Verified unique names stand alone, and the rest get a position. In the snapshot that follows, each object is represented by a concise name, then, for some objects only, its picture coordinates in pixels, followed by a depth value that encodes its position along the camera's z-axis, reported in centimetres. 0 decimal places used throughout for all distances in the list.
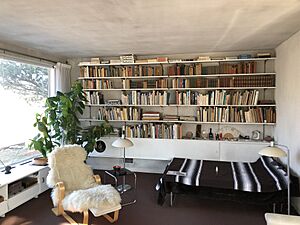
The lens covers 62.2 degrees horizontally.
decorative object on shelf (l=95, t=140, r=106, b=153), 503
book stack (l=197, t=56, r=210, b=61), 462
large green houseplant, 411
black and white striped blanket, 316
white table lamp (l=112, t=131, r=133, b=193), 389
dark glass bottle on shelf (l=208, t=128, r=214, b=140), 480
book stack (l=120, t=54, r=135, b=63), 490
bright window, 394
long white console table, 449
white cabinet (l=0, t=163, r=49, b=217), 325
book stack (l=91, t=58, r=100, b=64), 509
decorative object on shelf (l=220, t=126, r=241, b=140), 482
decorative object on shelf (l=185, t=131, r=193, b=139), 492
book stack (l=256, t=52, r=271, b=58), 443
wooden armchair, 276
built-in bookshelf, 456
